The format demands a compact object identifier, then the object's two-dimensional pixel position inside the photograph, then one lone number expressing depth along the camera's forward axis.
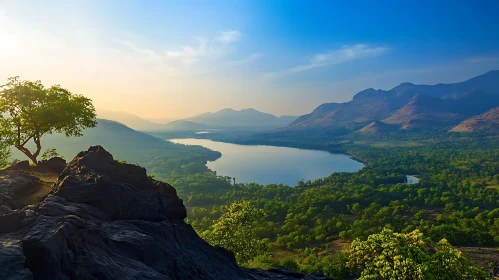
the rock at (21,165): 25.77
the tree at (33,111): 24.88
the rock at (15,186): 16.69
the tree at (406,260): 19.69
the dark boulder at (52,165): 28.23
